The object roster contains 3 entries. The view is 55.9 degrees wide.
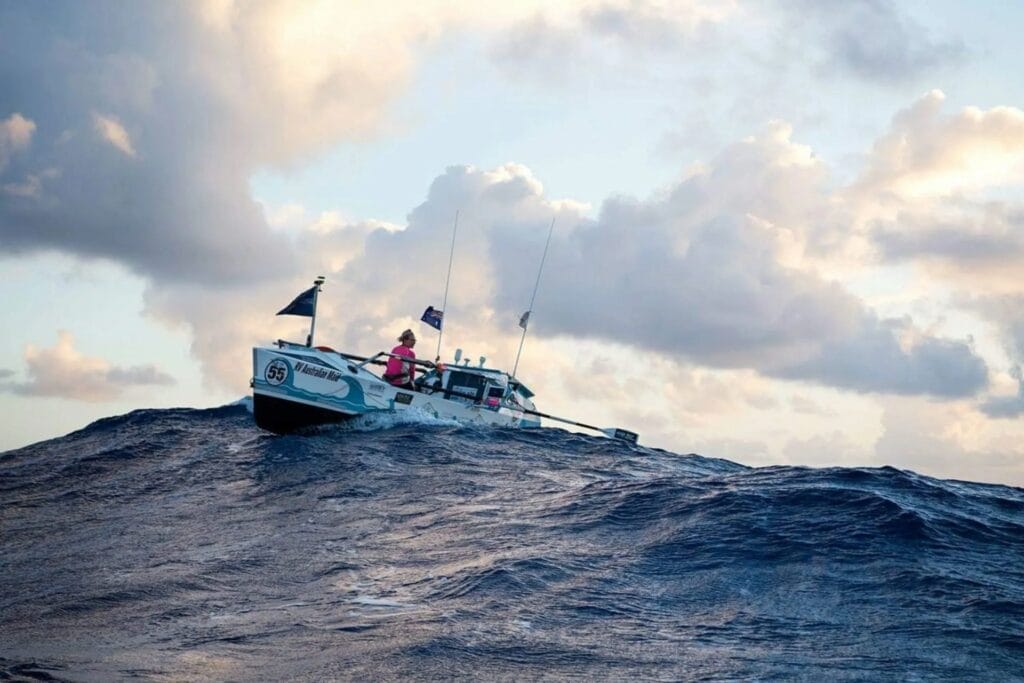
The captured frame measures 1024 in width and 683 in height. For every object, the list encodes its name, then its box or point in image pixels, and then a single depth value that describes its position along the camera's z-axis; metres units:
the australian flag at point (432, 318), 27.22
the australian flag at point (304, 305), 23.89
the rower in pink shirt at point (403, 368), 25.44
